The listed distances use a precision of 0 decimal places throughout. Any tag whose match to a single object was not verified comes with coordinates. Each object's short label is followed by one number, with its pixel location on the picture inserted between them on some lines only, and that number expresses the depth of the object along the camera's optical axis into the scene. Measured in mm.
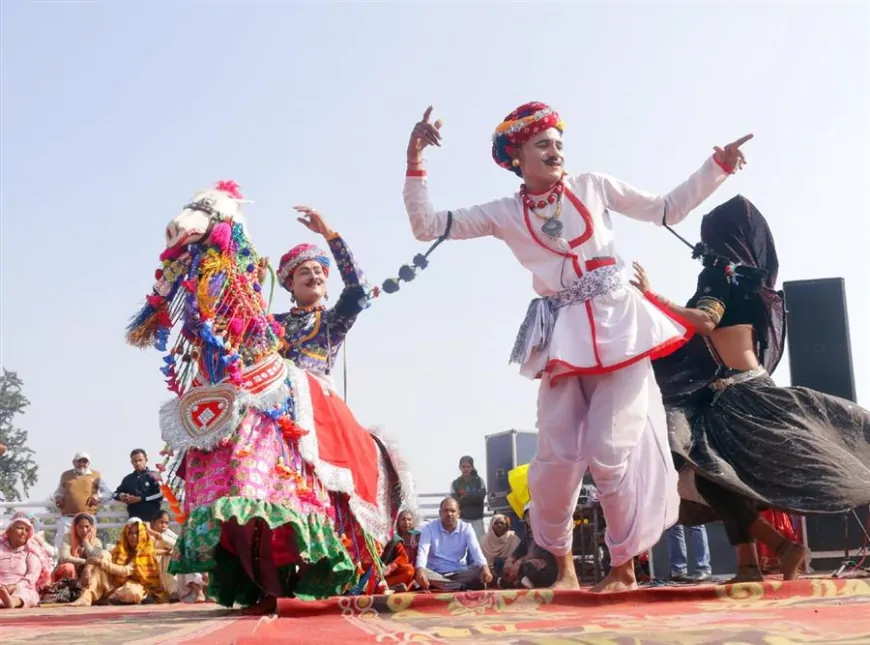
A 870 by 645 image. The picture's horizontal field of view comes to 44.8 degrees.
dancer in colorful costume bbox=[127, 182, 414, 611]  4488
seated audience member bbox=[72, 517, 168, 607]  9203
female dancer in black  4953
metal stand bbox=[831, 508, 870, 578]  6132
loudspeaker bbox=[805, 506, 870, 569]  7875
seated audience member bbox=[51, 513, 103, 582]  9391
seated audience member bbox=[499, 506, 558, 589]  8906
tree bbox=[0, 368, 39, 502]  27042
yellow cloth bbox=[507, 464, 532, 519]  11039
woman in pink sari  8594
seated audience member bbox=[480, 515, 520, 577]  9977
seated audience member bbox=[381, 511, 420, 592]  8227
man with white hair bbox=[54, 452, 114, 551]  10625
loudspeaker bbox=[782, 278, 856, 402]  9047
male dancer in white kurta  4285
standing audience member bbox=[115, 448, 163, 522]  10266
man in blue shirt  8766
